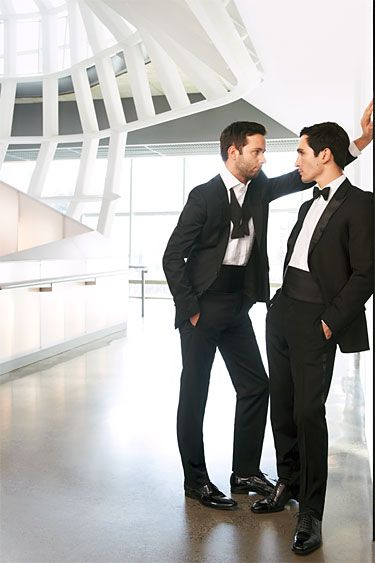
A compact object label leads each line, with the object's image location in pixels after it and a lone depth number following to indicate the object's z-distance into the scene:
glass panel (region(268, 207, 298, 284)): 18.89
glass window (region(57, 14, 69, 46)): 15.14
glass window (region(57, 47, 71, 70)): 15.81
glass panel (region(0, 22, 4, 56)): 15.13
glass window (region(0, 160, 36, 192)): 20.27
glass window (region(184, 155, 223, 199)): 18.89
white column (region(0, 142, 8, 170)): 13.80
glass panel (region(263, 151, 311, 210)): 18.25
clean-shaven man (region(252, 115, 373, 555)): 2.94
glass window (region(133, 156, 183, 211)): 19.26
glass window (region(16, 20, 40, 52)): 14.95
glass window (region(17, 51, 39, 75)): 15.16
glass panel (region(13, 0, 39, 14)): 14.91
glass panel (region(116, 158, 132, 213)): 19.52
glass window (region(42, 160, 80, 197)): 20.03
